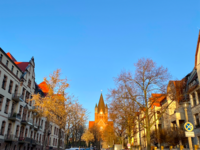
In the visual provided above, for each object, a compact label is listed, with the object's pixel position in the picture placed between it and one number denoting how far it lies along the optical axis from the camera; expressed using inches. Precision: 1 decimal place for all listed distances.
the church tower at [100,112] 5748.0
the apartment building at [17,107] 1137.4
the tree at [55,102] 1031.0
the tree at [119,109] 1072.0
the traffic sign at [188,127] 444.4
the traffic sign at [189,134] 438.3
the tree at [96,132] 4402.1
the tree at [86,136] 2866.6
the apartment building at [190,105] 1042.7
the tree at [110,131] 1998.8
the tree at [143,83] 903.5
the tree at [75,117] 1158.3
